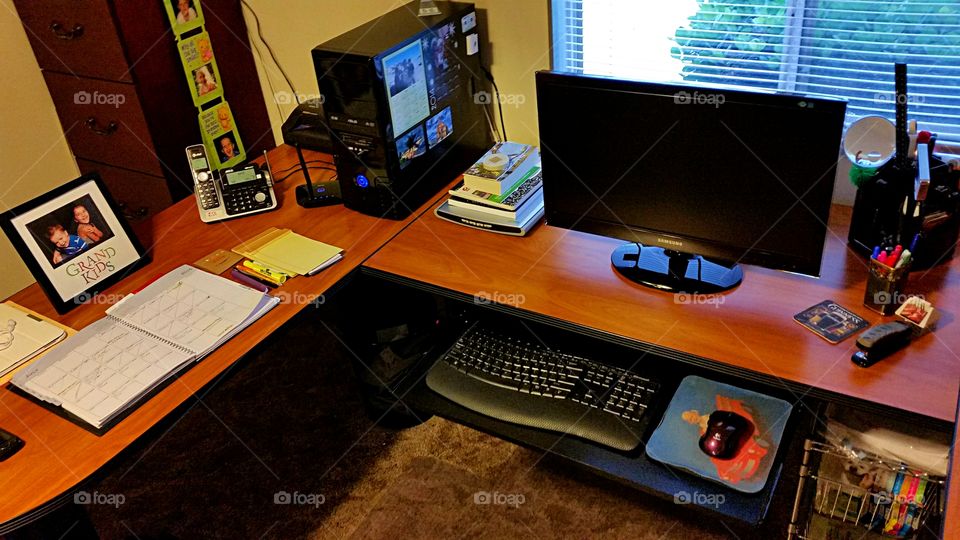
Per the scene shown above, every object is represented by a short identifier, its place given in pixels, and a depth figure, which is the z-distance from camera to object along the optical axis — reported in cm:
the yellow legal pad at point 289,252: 184
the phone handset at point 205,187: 207
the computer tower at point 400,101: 183
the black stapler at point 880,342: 139
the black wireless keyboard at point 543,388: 165
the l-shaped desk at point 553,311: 136
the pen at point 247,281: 178
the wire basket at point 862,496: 151
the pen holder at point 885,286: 146
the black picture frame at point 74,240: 168
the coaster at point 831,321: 148
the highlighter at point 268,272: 180
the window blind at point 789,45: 174
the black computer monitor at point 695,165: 146
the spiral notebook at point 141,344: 149
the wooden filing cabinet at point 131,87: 224
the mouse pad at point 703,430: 154
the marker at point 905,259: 144
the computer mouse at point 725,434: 156
